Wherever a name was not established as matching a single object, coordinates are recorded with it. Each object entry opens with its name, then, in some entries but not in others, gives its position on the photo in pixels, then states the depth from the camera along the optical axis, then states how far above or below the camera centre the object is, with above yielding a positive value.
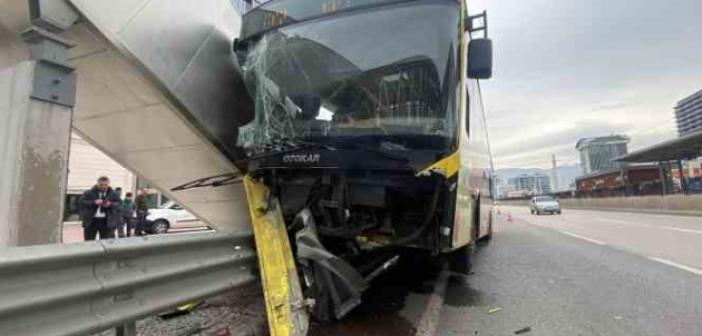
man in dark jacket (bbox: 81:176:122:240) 8.31 +0.12
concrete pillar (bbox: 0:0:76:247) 2.37 +0.49
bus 3.34 +0.68
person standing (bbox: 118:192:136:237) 12.96 +0.08
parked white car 17.95 -0.15
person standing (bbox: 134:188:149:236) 13.52 +0.11
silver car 28.94 -0.01
